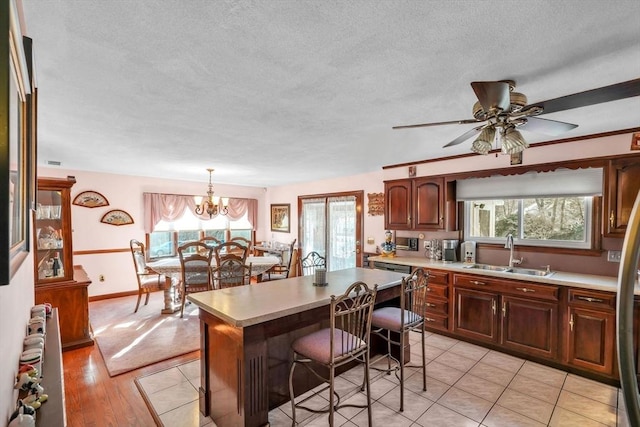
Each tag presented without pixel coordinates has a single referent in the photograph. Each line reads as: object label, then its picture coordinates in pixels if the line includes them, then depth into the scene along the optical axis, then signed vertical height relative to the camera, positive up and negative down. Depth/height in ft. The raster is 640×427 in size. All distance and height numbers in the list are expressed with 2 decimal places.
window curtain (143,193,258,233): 18.88 +0.26
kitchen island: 6.26 -2.93
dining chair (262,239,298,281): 17.36 -3.78
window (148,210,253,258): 19.77 -1.42
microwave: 15.01 -1.68
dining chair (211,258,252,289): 12.15 -2.61
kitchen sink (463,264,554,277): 10.93 -2.29
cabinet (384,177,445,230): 13.51 +0.29
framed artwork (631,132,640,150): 9.06 +2.02
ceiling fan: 4.97 +1.89
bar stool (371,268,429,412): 7.86 -2.96
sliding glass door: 18.10 -1.09
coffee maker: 13.30 -1.77
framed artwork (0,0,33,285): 2.04 +0.50
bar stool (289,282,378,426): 6.23 -2.96
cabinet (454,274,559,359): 9.75 -3.60
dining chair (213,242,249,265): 13.02 -1.98
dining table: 13.91 -2.73
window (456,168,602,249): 10.59 +0.11
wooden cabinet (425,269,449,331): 12.05 -3.69
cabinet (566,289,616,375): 8.68 -3.58
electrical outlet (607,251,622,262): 9.82 -1.53
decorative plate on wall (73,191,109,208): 16.74 +0.66
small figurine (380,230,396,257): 15.40 -1.85
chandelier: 16.52 +0.37
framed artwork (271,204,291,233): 22.90 -0.50
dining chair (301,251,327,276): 19.91 -3.51
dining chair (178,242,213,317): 13.42 -2.75
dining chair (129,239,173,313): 15.05 -3.37
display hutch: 10.38 -1.83
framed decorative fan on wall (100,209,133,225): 17.64 -0.38
